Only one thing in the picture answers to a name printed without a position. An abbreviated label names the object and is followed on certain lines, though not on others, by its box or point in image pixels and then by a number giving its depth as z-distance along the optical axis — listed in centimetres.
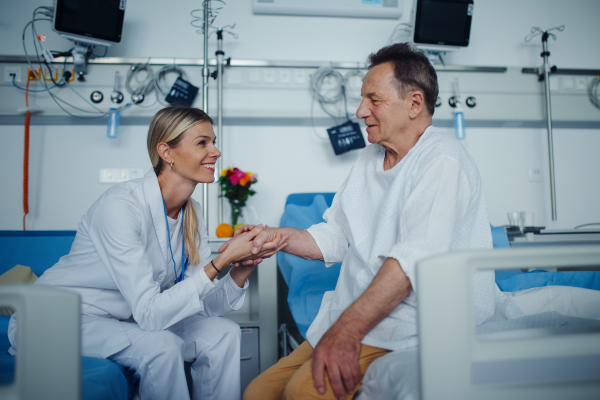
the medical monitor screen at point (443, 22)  262
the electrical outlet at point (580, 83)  297
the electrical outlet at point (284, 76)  276
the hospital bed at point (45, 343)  57
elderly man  92
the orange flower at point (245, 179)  246
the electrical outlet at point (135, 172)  269
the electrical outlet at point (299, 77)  278
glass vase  258
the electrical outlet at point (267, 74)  275
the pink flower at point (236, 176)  246
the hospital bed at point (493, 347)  59
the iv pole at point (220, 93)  256
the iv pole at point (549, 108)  281
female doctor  118
